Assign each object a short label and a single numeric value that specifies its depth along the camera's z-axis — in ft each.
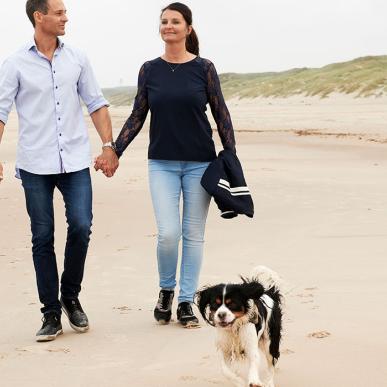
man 30.13
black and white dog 23.68
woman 31.20
